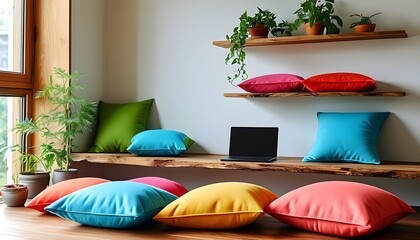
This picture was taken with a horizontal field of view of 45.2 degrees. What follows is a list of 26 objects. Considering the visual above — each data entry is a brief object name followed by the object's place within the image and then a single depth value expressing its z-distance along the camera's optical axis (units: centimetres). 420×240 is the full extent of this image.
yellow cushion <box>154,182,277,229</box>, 194
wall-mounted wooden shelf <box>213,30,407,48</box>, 312
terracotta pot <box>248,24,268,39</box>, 342
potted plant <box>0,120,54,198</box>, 300
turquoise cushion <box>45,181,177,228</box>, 196
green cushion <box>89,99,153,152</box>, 373
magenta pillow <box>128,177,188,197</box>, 242
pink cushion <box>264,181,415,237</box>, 180
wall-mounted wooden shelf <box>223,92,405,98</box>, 309
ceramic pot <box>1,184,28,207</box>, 258
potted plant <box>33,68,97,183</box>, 332
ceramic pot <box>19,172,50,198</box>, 300
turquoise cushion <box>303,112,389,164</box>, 306
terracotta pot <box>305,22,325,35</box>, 326
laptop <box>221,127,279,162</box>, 329
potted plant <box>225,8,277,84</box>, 342
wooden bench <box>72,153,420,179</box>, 277
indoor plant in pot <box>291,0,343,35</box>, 323
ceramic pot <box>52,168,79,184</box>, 317
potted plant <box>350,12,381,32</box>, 315
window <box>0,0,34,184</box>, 344
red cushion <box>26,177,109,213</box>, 230
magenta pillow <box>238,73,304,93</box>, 329
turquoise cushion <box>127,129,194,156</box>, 344
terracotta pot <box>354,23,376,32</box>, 314
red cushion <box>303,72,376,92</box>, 311
